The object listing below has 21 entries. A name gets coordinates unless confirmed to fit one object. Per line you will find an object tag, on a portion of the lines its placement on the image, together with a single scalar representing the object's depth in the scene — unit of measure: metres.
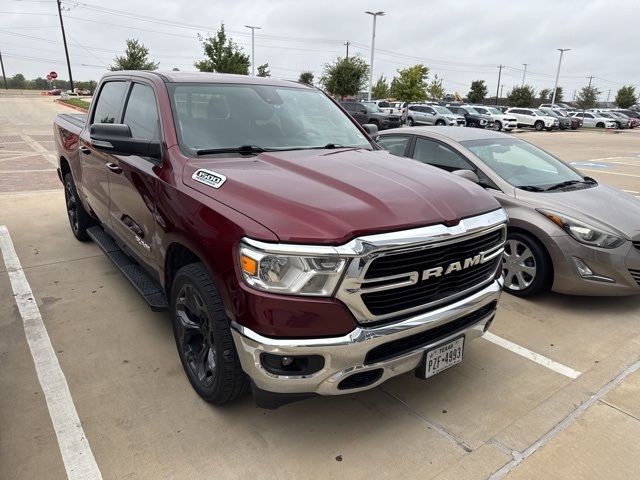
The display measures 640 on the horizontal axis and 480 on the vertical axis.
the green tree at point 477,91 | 74.12
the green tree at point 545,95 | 83.69
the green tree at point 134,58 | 34.12
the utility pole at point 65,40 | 42.54
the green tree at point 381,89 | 65.62
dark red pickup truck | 2.19
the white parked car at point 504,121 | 34.12
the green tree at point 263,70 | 52.53
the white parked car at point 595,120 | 41.47
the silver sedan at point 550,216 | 4.11
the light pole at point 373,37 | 39.81
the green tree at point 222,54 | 31.66
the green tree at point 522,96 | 72.25
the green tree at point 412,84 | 37.84
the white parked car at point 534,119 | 36.03
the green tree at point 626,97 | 70.69
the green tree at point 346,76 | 43.12
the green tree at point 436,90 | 67.64
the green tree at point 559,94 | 82.62
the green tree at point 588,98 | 77.06
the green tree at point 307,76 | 60.01
